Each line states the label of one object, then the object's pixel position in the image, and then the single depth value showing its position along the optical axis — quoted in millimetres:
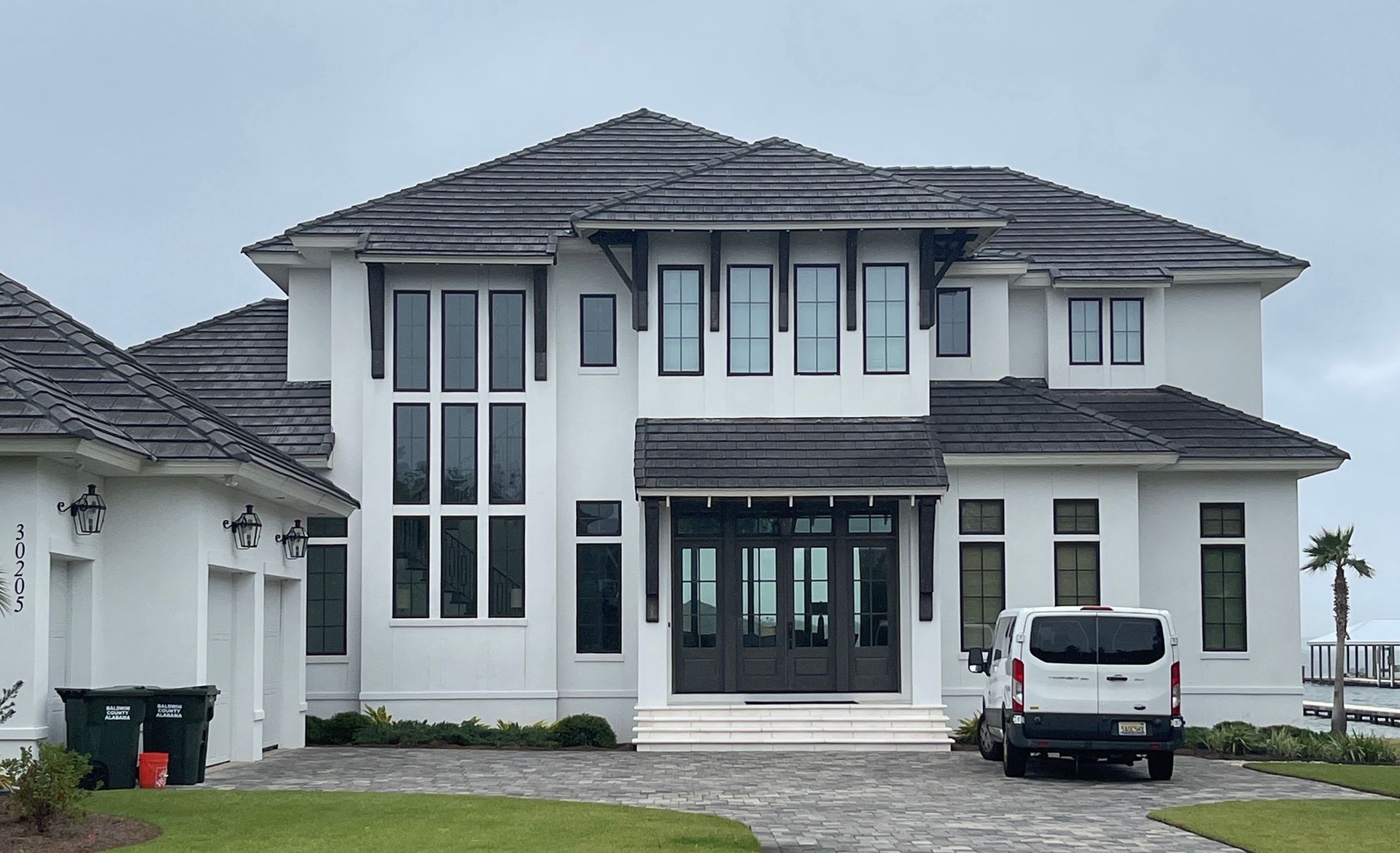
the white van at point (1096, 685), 17562
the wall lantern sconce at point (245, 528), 18281
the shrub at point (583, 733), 23328
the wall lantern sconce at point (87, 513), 15711
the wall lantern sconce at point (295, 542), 21047
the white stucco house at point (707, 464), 23672
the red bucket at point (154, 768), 15914
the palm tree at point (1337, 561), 29625
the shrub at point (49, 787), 11742
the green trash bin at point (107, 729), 15531
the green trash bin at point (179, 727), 16188
